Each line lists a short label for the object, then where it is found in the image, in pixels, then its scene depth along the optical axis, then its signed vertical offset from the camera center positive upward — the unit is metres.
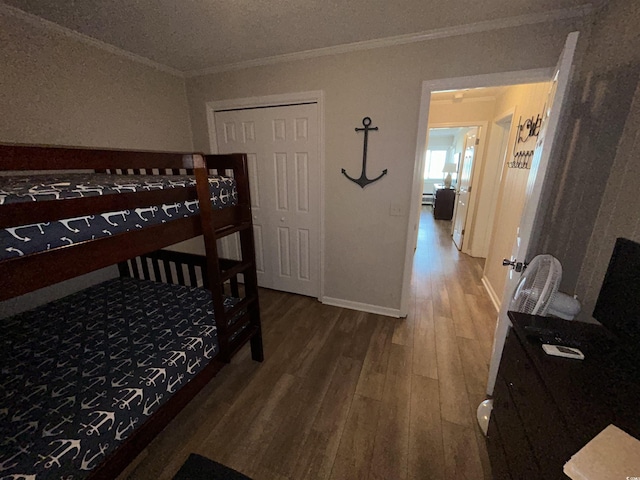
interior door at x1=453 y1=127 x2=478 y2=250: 4.11 -0.20
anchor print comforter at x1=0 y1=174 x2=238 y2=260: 0.77 -0.18
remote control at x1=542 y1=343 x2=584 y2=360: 0.91 -0.64
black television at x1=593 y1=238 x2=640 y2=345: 0.88 -0.44
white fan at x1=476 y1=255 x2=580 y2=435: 1.11 -0.56
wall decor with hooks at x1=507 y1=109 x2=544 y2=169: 2.20 +0.35
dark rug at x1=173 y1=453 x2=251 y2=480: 0.94 -1.13
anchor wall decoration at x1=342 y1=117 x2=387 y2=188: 2.16 +0.03
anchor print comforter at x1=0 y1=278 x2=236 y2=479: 0.87 -0.90
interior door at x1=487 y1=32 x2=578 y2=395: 1.16 -0.03
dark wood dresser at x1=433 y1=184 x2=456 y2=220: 6.81 -0.77
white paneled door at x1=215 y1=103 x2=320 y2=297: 2.46 -0.10
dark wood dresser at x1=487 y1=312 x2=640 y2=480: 0.70 -0.67
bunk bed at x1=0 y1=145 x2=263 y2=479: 0.81 -0.90
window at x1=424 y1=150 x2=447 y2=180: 9.63 +0.45
